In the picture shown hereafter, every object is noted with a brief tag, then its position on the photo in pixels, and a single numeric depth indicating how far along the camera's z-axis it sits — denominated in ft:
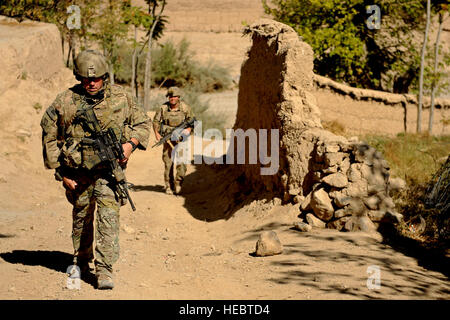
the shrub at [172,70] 76.69
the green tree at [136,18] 54.29
